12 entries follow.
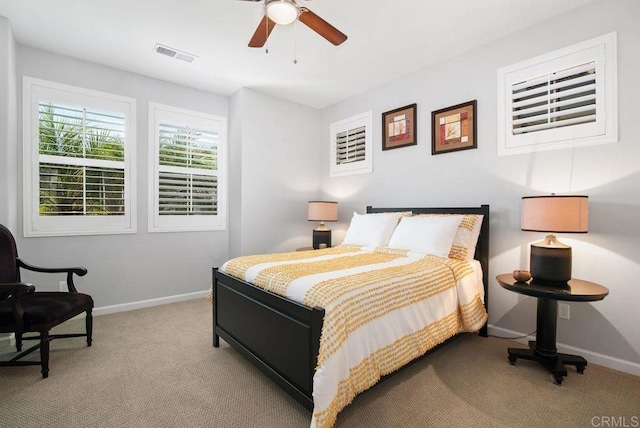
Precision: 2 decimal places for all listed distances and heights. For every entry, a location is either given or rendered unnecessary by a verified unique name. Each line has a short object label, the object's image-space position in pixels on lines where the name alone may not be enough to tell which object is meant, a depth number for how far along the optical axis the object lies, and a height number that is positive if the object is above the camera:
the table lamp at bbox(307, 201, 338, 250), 4.17 -0.06
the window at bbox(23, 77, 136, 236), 3.07 +0.55
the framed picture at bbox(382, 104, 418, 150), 3.59 +1.05
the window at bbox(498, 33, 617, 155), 2.31 +0.98
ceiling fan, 1.86 +1.29
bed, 1.61 -0.76
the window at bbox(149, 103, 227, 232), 3.80 +0.55
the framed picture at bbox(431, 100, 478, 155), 3.08 +0.90
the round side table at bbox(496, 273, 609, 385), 2.01 -0.79
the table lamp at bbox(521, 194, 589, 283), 2.07 -0.09
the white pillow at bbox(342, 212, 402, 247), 3.21 -0.19
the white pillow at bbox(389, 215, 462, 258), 2.68 -0.21
